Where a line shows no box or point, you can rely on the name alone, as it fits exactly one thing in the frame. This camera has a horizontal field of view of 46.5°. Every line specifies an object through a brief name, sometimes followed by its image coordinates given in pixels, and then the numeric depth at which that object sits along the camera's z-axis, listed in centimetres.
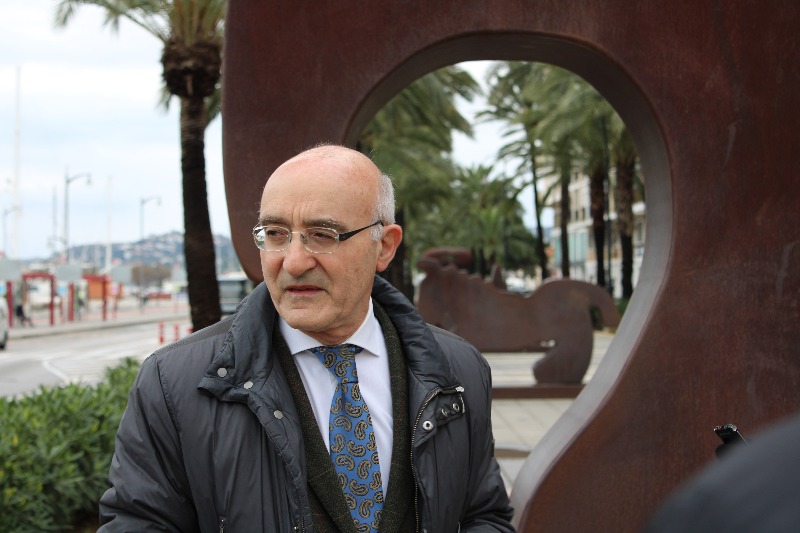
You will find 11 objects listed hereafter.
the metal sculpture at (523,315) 1239
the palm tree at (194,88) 1110
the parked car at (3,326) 2380
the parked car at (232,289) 2938
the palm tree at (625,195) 2655
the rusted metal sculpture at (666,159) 426
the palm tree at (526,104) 2419
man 196
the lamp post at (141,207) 7631
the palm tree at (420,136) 2098
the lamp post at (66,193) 5227
